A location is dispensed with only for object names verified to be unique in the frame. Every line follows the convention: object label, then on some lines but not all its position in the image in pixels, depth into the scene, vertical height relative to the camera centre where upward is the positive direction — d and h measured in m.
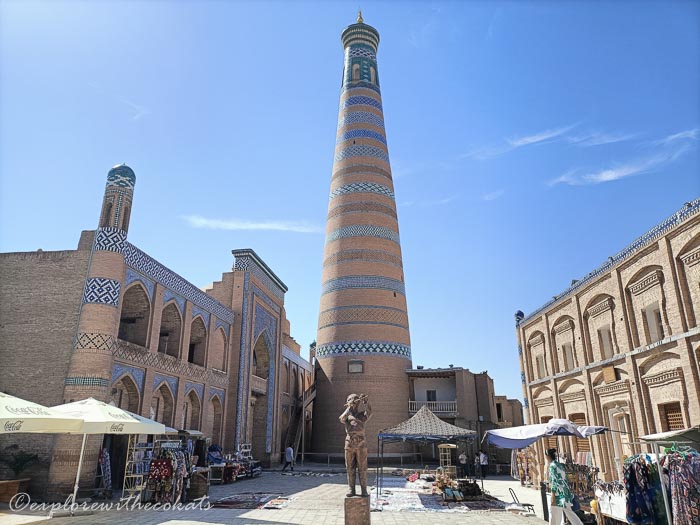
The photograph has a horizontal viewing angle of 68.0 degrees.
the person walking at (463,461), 17.12 -0.66
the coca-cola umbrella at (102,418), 8.54 +0.38
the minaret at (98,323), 10.49 +2.50
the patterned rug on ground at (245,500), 9.96 -1.16
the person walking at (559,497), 6.43 -0.68
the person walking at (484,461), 17.64 -0.73
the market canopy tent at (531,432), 9.42 +0.13
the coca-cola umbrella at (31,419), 7.33 +0.32
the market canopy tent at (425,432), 12.38 +0.19
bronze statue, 7.34 -0.02
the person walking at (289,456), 19.06 -0.53
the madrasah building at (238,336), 11.42 +3.08
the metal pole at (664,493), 5.98 -0.60
